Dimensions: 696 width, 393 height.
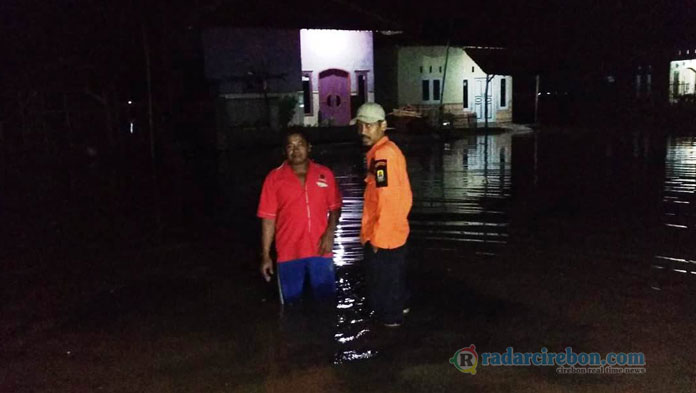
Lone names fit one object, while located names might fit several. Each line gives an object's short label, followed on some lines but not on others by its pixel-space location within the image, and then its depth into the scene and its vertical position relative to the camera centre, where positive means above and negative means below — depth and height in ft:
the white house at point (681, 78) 106.63 +5.85
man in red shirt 17.43 -2.35
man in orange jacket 15.79 -2.13
